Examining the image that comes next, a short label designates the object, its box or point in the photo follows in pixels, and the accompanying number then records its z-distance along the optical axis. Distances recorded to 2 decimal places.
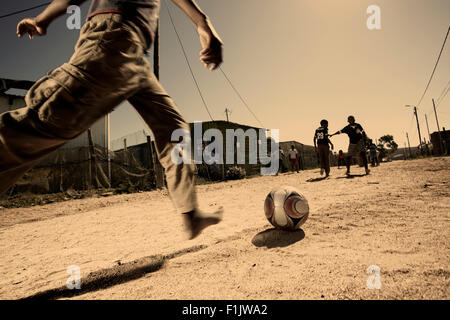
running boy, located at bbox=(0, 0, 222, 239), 1.08
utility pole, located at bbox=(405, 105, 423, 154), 38.00
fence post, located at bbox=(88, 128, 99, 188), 10.80
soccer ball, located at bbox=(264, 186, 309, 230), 2.66
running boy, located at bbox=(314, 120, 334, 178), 8.18
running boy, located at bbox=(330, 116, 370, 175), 7.99
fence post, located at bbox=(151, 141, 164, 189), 9.55
